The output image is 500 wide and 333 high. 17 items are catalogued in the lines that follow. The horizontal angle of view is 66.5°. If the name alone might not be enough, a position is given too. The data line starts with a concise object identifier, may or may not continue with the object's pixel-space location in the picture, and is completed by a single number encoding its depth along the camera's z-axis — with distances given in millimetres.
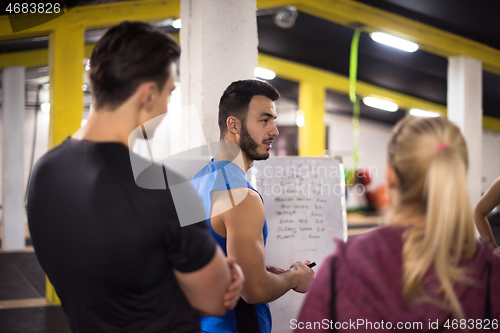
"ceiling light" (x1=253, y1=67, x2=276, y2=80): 6941
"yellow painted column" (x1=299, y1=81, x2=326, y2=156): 7527
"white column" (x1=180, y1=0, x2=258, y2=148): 2193
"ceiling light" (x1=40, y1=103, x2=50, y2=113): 10877
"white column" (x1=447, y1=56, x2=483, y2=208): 4746
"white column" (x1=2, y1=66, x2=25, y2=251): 5891
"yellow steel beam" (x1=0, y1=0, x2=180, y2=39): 3598
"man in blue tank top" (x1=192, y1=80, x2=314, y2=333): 1263
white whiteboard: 2150
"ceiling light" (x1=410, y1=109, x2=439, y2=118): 8991
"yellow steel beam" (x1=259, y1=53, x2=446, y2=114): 6965
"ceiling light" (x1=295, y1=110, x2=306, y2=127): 7680
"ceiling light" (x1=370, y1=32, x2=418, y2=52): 4536
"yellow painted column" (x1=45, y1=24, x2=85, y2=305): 3846
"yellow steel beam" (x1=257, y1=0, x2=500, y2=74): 3838
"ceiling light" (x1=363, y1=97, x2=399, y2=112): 9430
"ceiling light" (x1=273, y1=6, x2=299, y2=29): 4715
